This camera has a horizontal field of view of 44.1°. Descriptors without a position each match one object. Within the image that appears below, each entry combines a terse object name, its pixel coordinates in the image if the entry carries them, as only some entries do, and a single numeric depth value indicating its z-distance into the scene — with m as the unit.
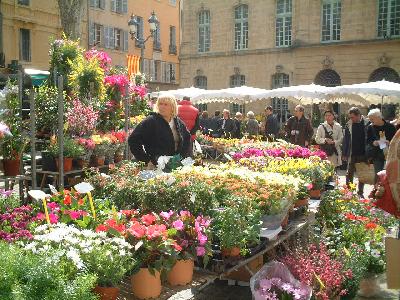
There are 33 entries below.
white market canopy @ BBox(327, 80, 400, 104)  14.00
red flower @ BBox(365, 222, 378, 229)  5.62
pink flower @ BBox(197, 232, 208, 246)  3.33
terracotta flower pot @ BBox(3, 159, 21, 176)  6.29
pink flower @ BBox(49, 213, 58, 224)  3.35
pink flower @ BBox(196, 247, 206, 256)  3.30
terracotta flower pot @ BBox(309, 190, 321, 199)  6.18
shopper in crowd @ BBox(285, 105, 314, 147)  11.23
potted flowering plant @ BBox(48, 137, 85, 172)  7.49
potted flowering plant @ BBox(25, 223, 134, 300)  2.67
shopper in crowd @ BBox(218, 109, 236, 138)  16.08
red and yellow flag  13.16
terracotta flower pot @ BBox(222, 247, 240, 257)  3.61
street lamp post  16.00
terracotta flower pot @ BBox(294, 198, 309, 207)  5.33
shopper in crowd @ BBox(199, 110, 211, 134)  18.58
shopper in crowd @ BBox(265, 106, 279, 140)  16.24
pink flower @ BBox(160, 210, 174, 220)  3.46
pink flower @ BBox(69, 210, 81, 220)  3.50
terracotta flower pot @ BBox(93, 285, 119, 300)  2.67
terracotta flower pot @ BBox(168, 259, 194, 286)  3.24
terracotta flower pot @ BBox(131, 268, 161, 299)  2.96
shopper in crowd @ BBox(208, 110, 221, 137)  17.75
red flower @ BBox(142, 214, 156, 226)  3.36
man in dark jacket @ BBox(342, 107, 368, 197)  9.48
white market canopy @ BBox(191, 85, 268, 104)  18.05
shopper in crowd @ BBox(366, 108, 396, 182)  8.65
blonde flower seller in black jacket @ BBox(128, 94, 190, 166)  5.41
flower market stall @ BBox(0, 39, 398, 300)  2.69
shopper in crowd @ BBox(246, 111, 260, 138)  15.68
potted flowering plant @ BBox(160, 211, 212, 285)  3.24
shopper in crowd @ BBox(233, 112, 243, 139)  16.28
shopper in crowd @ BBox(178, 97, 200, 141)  8.99
